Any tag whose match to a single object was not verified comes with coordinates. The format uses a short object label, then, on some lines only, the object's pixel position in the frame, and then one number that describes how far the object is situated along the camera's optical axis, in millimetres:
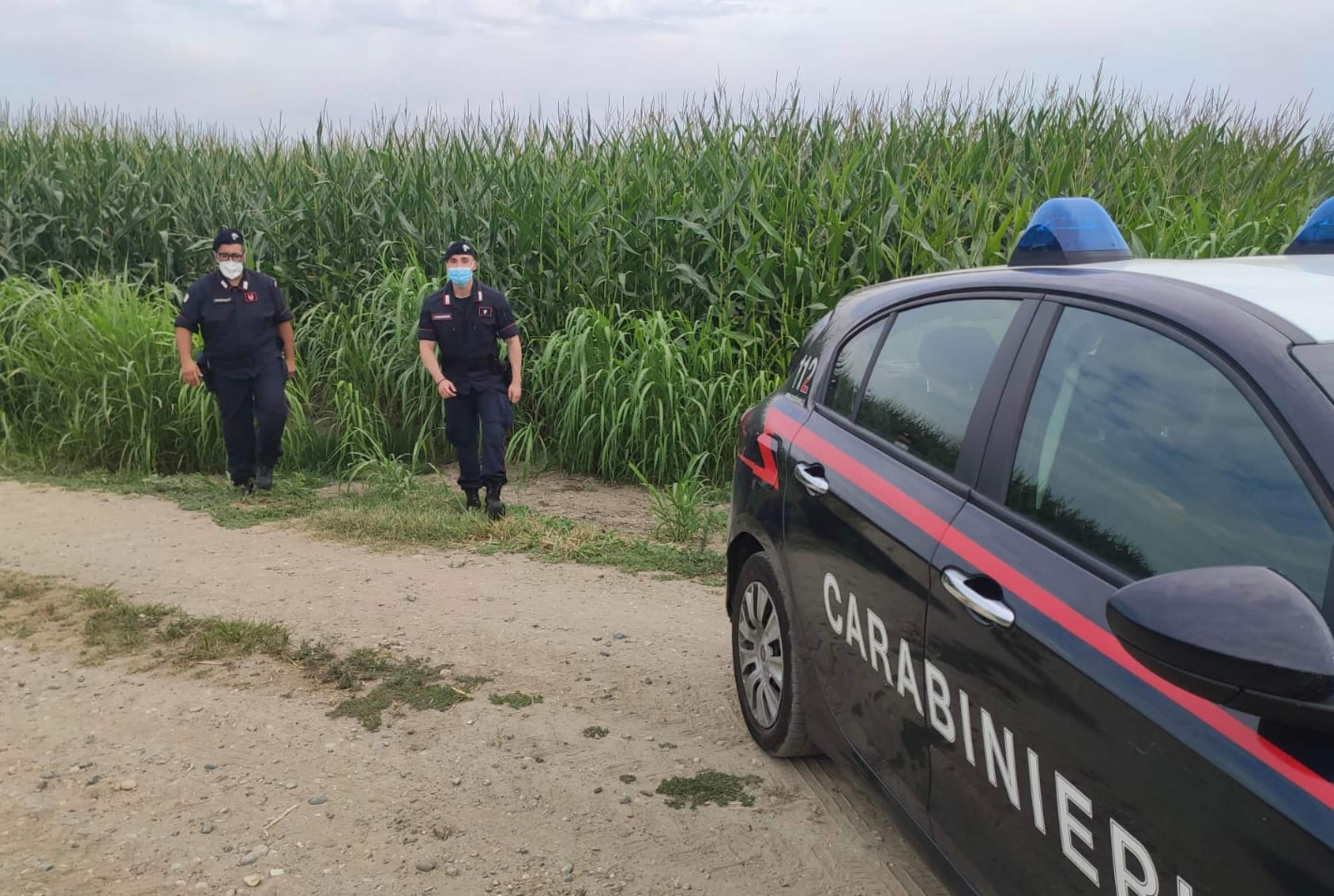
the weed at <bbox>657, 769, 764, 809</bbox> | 3432
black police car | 1522
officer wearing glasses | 7535
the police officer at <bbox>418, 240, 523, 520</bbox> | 6867
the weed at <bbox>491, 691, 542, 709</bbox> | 4184
